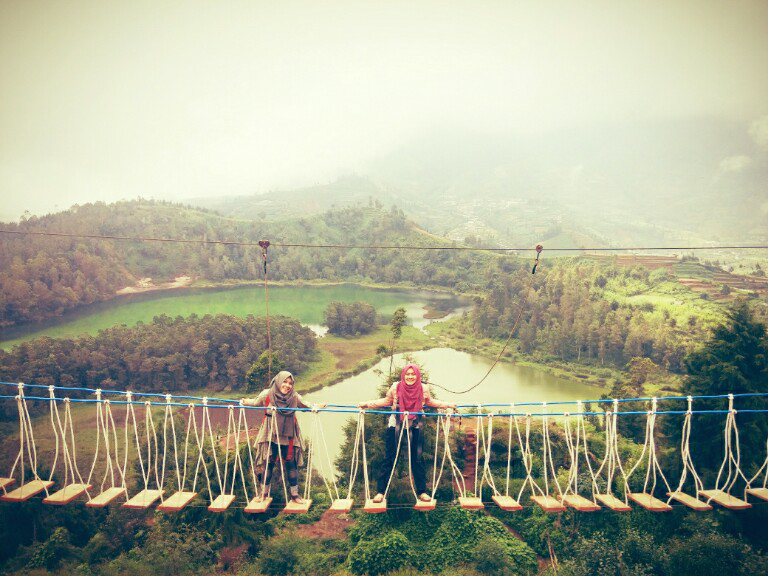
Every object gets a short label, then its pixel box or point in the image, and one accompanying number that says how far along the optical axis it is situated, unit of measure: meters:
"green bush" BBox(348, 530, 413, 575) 7.83
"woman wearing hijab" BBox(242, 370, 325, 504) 4.07
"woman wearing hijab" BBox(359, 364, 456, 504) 4.21
